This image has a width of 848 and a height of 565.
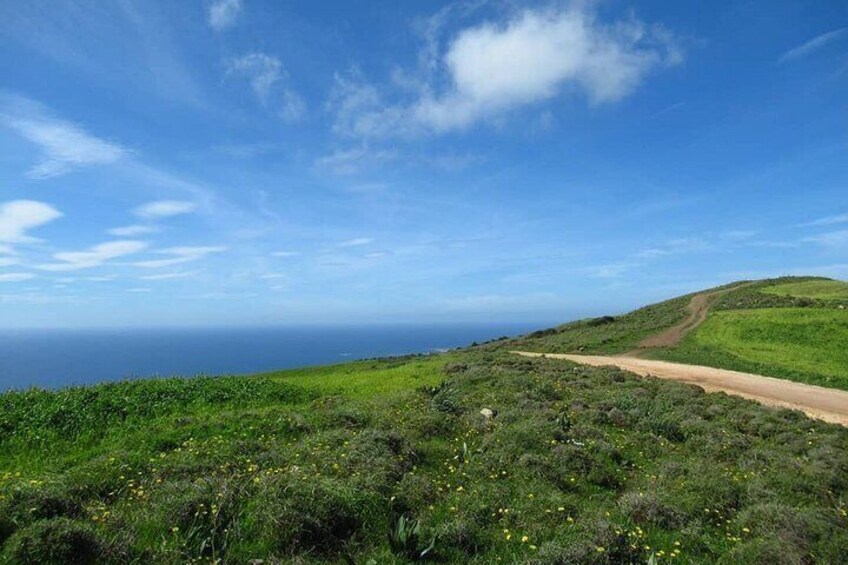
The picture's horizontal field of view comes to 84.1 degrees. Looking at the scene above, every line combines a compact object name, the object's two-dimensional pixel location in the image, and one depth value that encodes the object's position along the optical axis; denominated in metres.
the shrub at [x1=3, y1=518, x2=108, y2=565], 6.62
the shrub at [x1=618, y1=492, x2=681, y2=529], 9.34
